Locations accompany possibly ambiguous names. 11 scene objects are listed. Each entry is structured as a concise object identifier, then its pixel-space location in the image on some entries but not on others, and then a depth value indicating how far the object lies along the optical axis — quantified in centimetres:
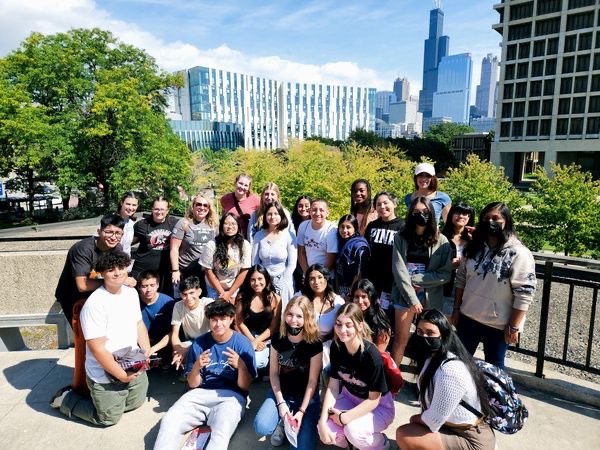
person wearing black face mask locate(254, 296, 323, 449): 342
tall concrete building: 5434
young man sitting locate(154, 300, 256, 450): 343
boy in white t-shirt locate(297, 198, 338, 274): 461
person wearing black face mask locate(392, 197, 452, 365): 371
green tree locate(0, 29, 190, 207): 2383
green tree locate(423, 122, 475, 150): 8938
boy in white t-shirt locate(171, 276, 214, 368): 406
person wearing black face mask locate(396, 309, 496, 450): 273
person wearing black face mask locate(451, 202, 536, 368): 339
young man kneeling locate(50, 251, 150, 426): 354
